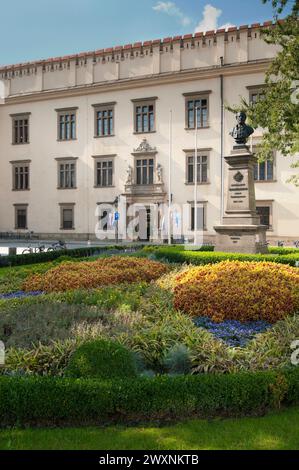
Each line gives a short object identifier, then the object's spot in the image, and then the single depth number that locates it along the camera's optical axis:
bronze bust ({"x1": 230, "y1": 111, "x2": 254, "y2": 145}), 20.00
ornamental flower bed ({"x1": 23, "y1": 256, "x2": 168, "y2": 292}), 11.51
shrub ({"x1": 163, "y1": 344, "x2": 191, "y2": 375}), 6.29
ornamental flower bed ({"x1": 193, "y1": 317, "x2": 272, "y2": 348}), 7.46
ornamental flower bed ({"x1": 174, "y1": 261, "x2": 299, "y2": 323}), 8.45
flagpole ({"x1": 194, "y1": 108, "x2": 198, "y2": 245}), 34.47
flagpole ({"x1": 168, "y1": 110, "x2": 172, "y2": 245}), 35.75
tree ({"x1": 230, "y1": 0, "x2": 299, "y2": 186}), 21.62
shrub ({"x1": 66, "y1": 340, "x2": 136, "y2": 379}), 5.51
